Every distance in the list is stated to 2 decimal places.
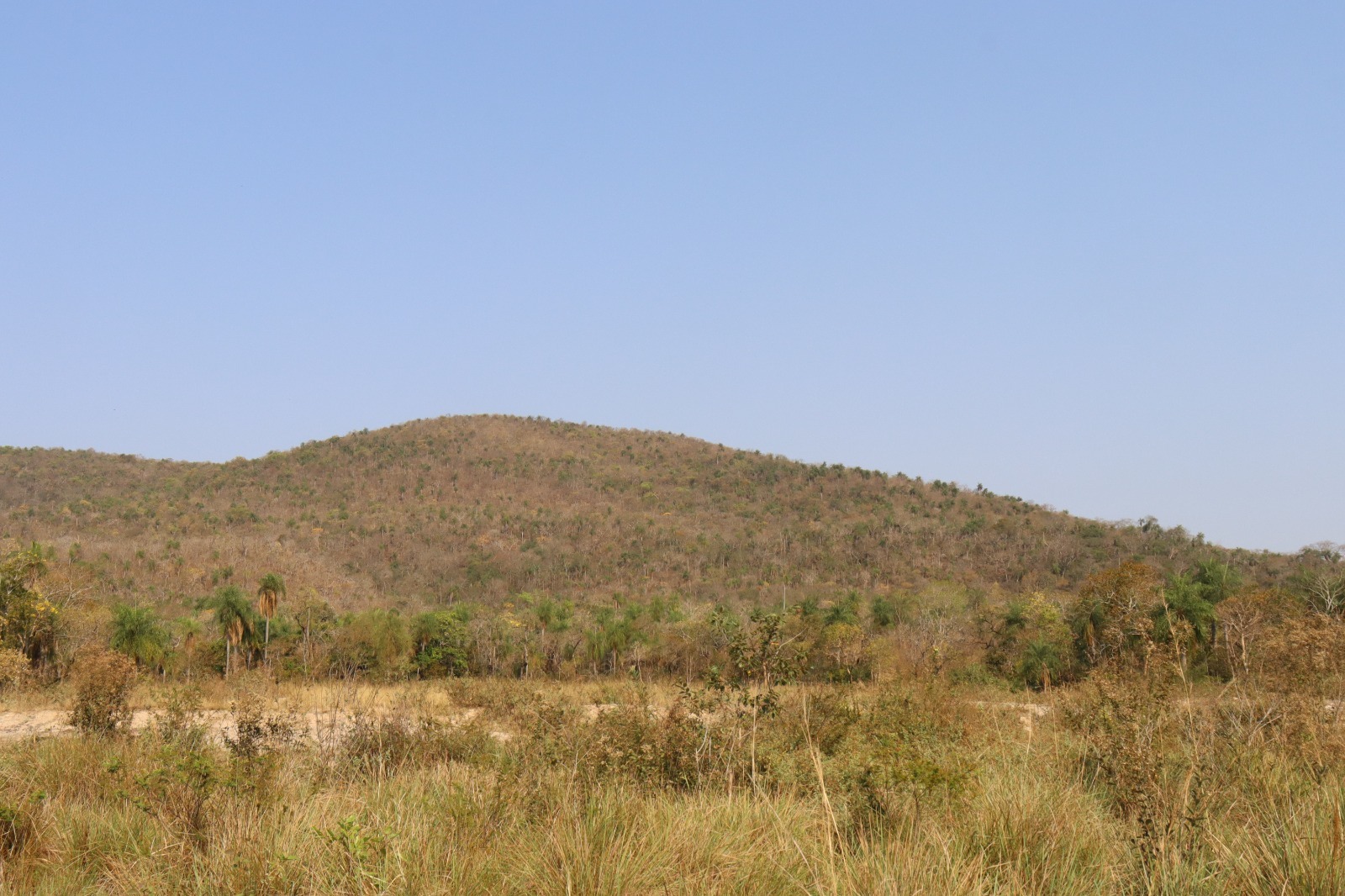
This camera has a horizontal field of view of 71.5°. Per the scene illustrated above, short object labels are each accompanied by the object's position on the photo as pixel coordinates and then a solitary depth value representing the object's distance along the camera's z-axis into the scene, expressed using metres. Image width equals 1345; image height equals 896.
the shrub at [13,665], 19.16
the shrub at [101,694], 12.34
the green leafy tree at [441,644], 32.34
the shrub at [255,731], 9.37
